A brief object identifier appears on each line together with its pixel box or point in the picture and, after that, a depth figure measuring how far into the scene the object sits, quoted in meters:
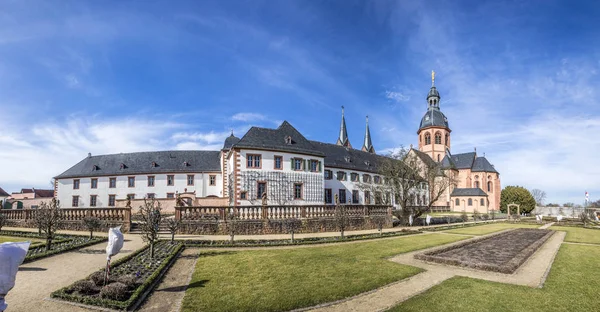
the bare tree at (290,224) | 21.47
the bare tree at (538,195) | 103.88
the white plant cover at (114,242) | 7.93
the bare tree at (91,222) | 17.32
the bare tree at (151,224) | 11.54
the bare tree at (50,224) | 13.34
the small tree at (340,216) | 18.82
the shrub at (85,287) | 7.63
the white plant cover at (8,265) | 4.23
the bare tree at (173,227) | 14.61
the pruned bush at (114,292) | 7.20
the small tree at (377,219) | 26.08
